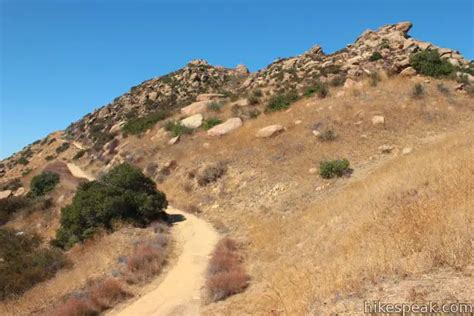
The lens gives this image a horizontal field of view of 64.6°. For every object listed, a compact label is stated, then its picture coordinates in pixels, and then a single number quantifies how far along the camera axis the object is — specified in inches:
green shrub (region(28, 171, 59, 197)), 1320.1
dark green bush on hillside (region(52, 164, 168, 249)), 688.4
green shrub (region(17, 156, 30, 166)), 2488.9
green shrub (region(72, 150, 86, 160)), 2023.9
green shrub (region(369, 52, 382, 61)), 1524.0
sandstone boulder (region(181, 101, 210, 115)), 1630.2
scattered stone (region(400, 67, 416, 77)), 1272.1
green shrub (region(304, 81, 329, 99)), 1261.1
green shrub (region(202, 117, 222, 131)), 1342.3
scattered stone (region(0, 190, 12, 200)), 1440.2
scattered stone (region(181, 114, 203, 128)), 1420.6
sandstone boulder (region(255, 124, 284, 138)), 1060.3
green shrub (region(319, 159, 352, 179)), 763.4
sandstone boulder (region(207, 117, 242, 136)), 1221.1
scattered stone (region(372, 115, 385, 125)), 979.3
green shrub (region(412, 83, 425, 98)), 1097.4
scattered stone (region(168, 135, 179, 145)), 1331.2
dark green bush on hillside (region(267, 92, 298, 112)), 1304.1
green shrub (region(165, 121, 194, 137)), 1371.8
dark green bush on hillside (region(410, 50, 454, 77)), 1251.2
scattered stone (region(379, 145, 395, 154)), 845.2
